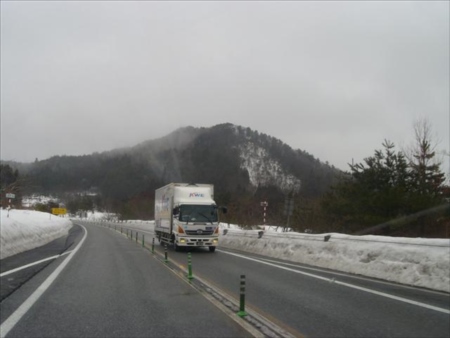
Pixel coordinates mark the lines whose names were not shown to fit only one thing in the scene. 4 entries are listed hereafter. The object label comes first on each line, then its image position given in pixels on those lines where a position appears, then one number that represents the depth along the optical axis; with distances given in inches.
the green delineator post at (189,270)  474.2
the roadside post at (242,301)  291.3
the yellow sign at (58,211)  3469.5
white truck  927.7
